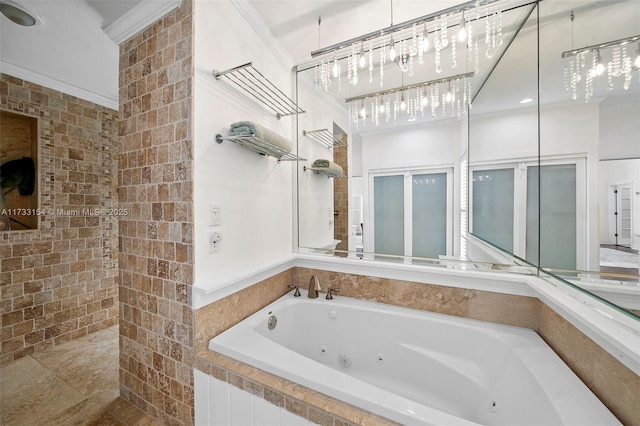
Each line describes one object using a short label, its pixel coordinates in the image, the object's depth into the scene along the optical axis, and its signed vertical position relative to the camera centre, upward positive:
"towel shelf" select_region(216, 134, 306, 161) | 1.26 +0.40
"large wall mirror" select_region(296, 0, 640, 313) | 0.95 +0.44
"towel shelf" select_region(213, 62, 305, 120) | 1.34 +0.84
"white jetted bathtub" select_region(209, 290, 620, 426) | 0.83 -0.75
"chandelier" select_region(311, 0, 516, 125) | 1.33 +1.11
